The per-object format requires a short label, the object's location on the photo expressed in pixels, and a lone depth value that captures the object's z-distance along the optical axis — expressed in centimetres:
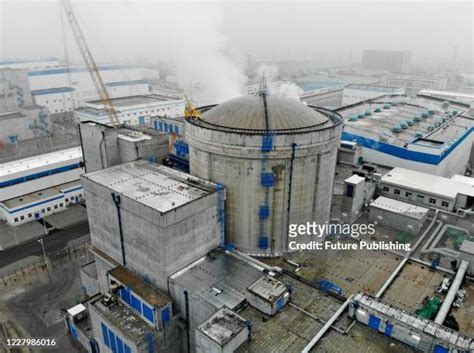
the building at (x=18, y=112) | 10700
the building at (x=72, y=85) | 14200
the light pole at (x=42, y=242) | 5597
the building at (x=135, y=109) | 11831
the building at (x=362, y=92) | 14725
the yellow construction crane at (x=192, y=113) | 4306
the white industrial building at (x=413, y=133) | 6281
